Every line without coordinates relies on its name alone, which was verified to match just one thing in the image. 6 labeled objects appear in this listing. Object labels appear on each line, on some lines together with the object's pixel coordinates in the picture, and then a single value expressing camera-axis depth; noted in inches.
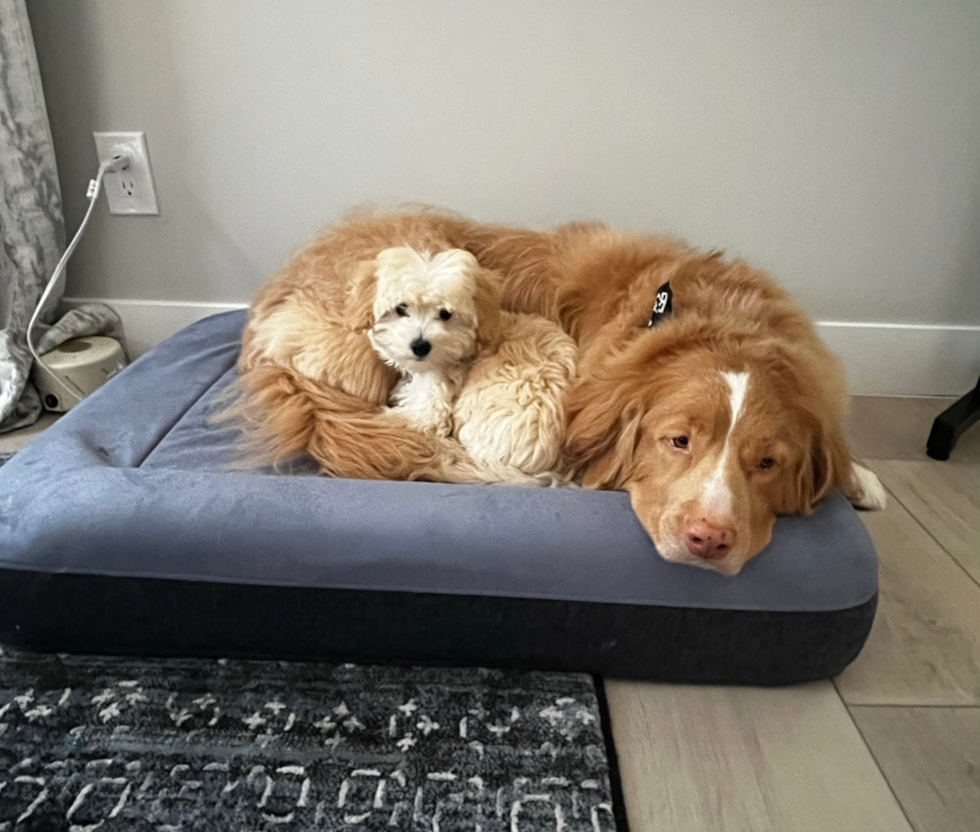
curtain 68.6
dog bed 43.9
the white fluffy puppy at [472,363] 50.3
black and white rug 38.7
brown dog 44.3
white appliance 75.2
